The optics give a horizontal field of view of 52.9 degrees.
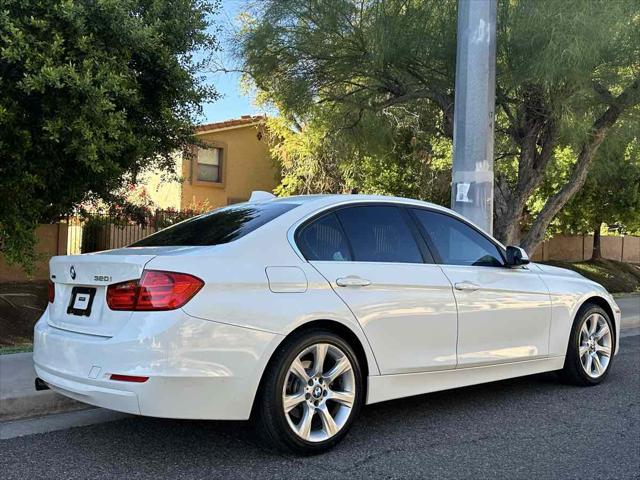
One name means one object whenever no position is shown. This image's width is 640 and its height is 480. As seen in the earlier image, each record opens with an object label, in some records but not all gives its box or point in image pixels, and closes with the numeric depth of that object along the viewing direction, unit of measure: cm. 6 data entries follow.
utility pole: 826
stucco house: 2191
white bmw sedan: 367
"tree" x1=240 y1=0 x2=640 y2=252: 873
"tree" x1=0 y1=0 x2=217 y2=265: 652
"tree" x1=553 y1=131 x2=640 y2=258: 1686
